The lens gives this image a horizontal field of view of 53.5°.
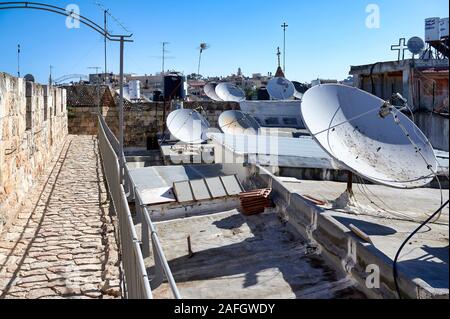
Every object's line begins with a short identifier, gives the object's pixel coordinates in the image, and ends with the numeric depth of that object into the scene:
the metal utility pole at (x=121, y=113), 7.02
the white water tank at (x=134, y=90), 39.09
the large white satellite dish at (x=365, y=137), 5.96
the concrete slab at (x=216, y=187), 7.68
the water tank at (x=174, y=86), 28.98
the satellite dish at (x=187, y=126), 17.02
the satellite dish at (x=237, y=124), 18.21
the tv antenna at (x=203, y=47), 39.56
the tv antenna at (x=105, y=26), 10.08
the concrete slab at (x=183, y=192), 7.57
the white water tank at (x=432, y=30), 23.32
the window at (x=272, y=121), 25.94
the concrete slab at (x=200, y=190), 7.59
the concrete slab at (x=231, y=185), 7.76
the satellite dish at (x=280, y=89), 29.94
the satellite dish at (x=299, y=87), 35.98
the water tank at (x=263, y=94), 35.41
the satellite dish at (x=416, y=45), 22.42
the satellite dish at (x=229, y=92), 28.20
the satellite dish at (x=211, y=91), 30.58
